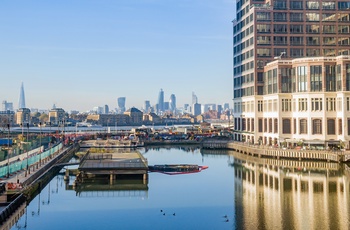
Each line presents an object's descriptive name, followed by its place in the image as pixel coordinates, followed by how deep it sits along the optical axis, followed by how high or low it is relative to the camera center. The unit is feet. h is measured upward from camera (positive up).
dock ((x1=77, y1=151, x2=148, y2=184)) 307.58 -24.85
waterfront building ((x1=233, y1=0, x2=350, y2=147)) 436.35 +57.47
